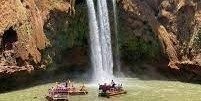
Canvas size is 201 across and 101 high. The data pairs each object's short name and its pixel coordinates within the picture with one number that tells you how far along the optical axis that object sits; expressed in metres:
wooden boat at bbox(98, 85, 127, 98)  41.66
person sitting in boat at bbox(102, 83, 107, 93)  41.75
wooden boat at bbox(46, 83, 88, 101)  41.81
